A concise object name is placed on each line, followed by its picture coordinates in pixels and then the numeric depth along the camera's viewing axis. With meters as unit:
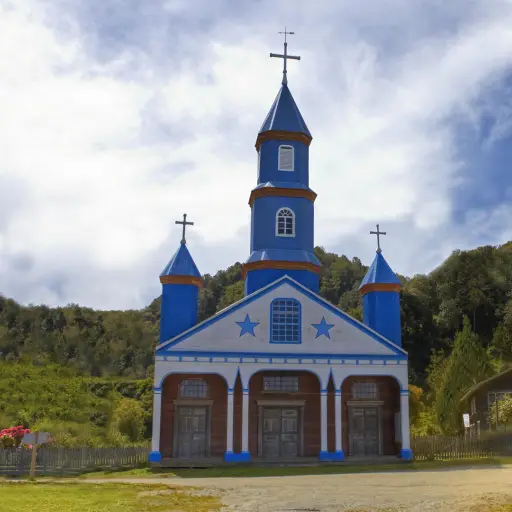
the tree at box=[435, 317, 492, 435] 40.50
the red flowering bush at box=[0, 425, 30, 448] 27.41
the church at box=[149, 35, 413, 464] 27.81
